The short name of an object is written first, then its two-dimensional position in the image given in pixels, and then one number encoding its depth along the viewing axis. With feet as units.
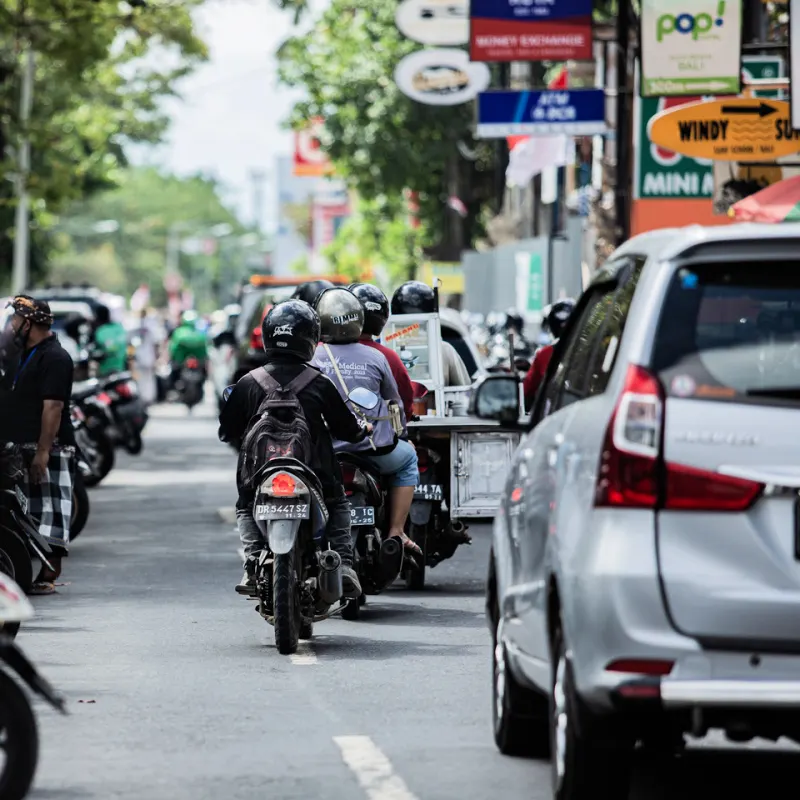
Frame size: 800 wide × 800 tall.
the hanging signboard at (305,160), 332.80
